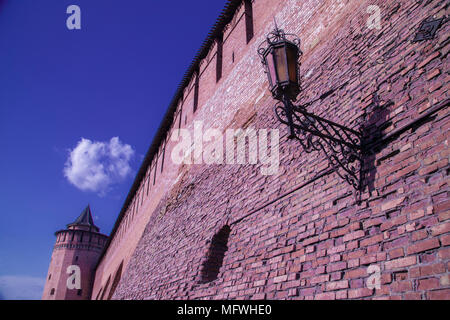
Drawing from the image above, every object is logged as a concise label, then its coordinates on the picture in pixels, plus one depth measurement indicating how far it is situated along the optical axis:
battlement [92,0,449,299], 1.94
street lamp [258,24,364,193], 2.41
